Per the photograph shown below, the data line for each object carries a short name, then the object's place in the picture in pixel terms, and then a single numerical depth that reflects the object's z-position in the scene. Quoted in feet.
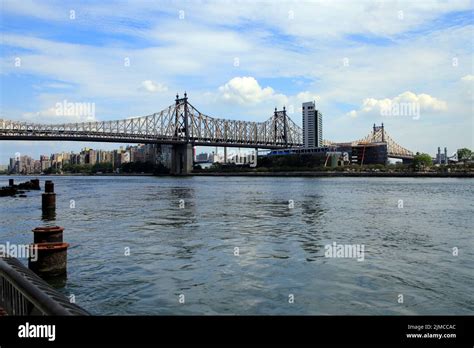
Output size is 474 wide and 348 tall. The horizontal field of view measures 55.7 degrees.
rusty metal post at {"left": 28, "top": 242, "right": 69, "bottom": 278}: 35.55
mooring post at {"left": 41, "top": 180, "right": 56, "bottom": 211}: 95.20
